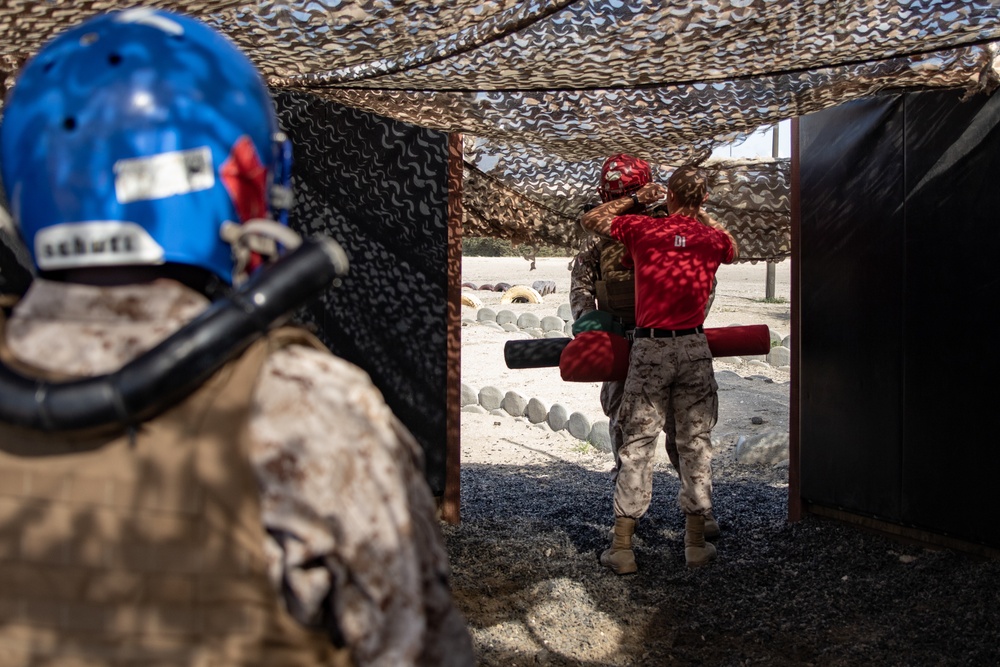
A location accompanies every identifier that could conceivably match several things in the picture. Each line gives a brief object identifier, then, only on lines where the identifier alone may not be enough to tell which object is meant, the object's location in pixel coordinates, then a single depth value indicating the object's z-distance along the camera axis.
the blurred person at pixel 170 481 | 1.08
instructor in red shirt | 4.46
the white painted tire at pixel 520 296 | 18.00
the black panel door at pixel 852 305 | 4.75
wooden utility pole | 18.66
